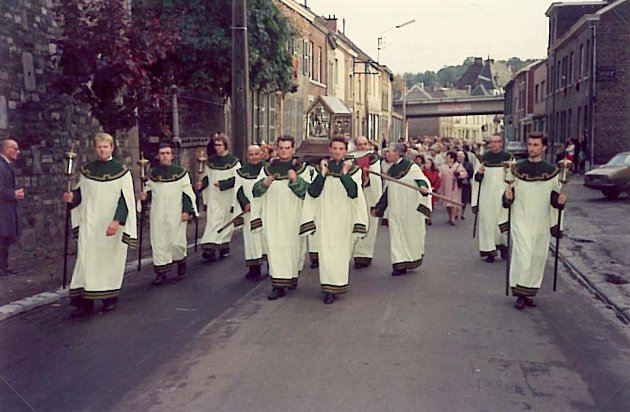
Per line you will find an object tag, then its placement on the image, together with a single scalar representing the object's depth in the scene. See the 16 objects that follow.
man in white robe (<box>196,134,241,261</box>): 11.72
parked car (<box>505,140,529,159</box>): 35.50
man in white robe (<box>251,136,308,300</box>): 9.02
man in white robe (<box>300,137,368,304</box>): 8.82
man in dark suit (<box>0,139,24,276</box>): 10.21
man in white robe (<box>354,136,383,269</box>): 11.23
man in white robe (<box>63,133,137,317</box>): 8.14
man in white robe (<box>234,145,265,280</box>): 10.42
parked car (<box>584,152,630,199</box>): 22.28
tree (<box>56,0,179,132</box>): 11.59
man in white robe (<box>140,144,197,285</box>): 10.14
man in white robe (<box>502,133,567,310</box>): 8.38
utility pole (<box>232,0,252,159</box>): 15.59
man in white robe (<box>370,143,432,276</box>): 10.59
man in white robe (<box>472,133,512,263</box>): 11.73
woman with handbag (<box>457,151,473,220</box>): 17.69
